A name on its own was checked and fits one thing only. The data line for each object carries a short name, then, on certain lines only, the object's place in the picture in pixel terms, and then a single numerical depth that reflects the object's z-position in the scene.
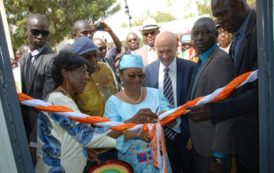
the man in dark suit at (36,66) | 3.00
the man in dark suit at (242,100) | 1.98
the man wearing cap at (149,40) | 4.98
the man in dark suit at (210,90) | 2.33
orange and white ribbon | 1.99
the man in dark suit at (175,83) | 3.07
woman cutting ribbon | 2.36
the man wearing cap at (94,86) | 2.89
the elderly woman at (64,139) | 2.06
